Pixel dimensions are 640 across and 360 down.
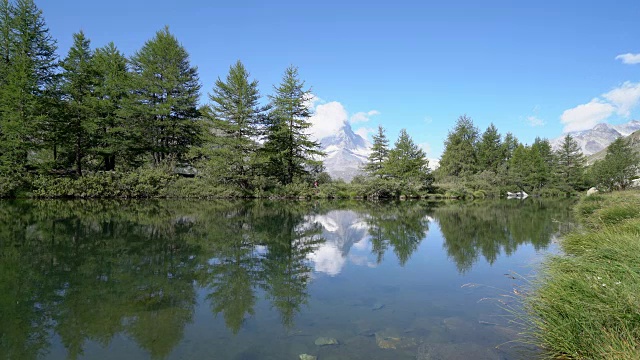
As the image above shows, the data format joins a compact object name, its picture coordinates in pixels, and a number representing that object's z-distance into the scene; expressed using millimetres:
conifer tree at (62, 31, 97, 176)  26047
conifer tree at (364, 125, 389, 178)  39531
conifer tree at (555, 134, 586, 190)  56156
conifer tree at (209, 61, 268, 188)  30250
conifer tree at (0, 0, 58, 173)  22906
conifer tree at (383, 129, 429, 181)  38719
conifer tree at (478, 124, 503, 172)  57475
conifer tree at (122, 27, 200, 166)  29391
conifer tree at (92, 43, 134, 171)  27250
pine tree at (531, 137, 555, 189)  56094
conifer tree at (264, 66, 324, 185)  33156
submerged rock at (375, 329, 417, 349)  3807
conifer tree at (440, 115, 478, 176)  53094
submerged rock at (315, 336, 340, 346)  3866
